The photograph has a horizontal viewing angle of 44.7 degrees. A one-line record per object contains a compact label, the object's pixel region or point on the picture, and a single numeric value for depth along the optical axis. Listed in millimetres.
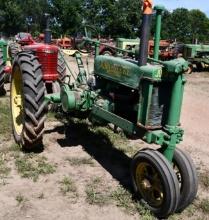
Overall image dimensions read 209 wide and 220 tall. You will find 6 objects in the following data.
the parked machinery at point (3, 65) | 5288
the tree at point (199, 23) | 44261
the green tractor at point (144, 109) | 2420
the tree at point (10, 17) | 34674
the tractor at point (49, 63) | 4348
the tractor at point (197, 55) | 10382
